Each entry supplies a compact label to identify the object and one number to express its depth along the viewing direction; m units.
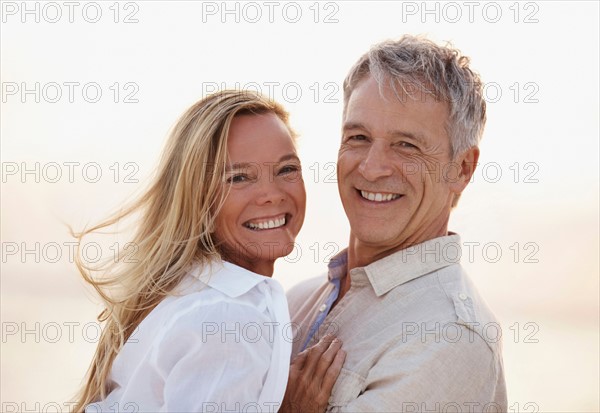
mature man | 2.66
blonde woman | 2.48
